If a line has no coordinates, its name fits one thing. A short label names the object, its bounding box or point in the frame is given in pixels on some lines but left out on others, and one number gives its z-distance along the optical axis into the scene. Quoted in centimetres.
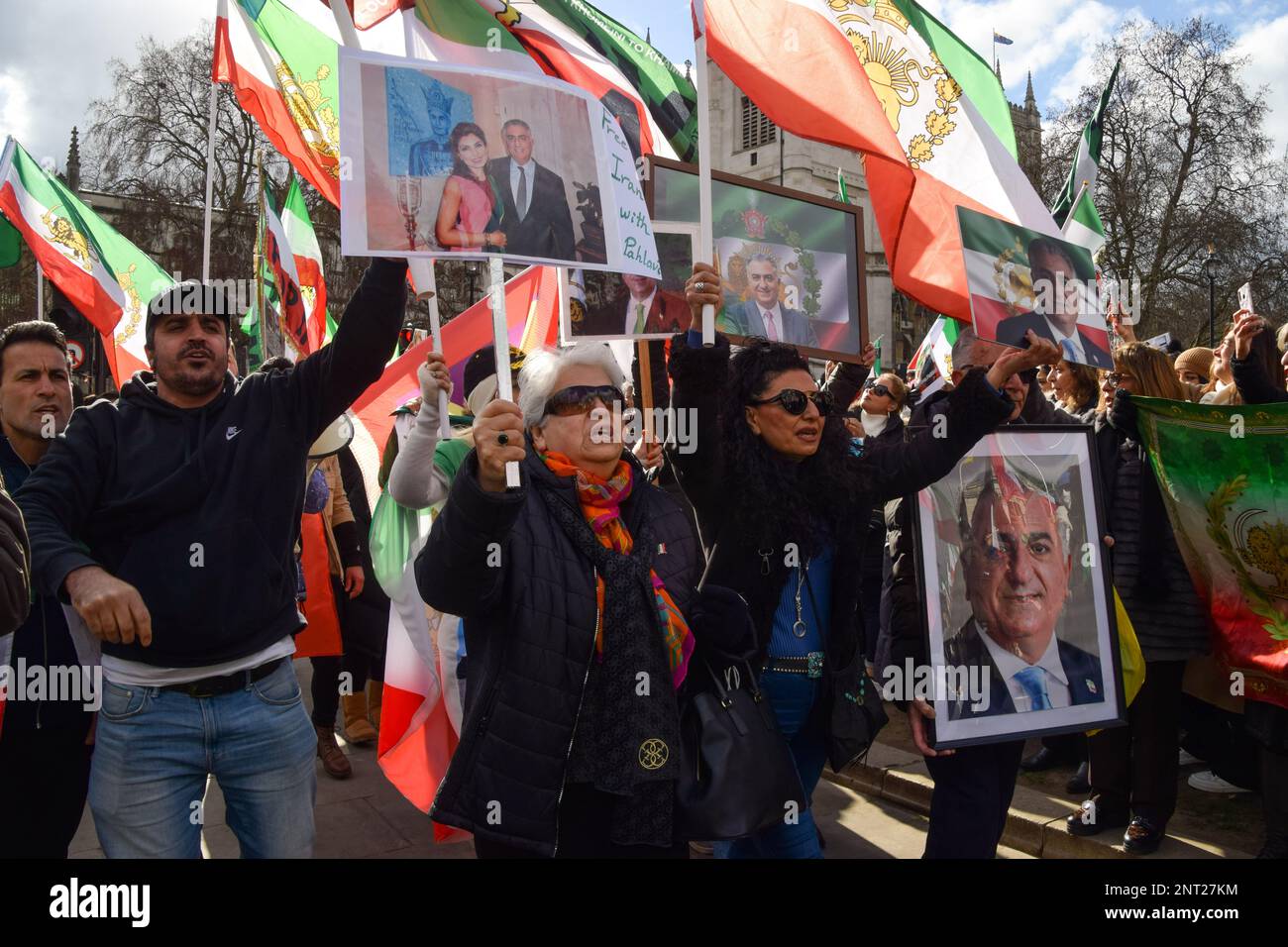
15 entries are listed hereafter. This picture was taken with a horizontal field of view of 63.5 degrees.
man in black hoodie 246
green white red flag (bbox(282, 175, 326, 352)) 785
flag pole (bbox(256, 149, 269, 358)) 637
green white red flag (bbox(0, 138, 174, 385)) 723
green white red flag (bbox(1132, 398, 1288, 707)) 388
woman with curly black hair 291
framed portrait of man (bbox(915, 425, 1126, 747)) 330
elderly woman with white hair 236
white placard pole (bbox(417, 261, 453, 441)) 301
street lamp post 2167
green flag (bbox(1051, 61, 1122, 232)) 522
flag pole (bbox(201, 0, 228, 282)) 454
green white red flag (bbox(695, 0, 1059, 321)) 389
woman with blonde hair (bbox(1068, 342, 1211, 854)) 427
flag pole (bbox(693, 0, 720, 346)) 286
